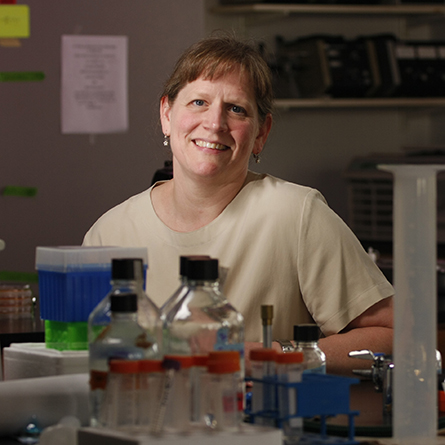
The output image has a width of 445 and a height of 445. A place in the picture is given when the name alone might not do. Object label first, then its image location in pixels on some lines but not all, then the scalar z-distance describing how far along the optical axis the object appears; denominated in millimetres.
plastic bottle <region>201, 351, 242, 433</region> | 2559
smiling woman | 3296
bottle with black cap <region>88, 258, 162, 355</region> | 2652
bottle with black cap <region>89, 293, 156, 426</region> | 2600
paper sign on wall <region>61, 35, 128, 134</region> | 4409
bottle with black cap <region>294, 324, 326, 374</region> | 2790
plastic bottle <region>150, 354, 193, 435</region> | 2551
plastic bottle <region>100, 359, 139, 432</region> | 2562
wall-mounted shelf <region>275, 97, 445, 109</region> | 5982
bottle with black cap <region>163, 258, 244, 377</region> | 2635
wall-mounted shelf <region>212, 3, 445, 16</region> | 5894
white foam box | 2819
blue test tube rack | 2607
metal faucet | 2832
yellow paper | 4276
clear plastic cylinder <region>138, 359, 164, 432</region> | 2561
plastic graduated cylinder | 2655
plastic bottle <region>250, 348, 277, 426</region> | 2622
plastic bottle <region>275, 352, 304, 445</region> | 2610
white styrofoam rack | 2497
